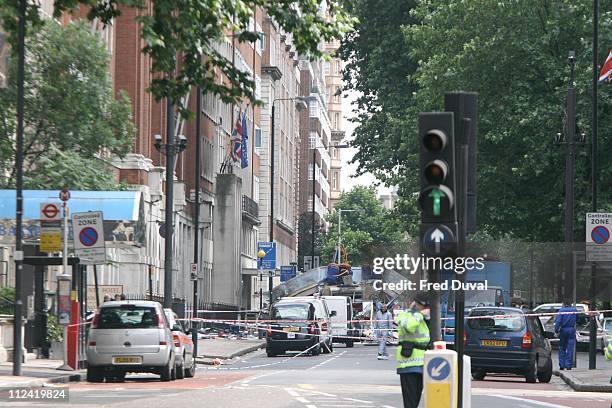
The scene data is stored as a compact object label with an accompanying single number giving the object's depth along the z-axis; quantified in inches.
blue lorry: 2324.1
